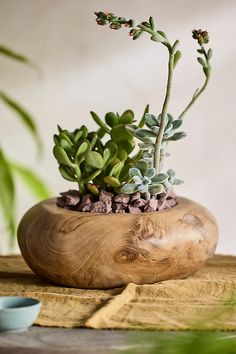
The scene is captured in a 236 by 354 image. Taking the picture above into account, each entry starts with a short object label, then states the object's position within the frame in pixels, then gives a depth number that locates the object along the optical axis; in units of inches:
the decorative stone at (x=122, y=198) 59.7
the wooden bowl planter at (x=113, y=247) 57.5
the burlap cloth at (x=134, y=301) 51.0
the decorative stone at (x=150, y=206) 59.9
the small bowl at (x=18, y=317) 49.0
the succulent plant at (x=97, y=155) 59.8
